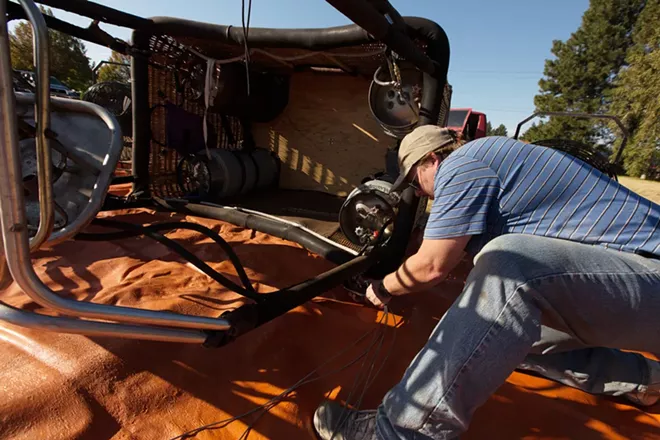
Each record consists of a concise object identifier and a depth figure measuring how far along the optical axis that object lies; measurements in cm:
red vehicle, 1156
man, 127
